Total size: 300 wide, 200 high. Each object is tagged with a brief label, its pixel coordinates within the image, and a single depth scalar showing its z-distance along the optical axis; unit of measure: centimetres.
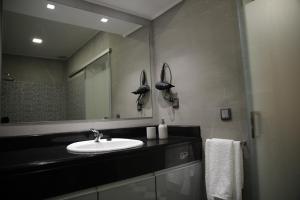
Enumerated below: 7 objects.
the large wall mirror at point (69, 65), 150
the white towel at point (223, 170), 138
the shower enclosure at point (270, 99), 128
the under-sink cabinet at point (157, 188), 113
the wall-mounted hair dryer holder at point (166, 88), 195
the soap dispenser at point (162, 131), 177
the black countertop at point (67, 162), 94
